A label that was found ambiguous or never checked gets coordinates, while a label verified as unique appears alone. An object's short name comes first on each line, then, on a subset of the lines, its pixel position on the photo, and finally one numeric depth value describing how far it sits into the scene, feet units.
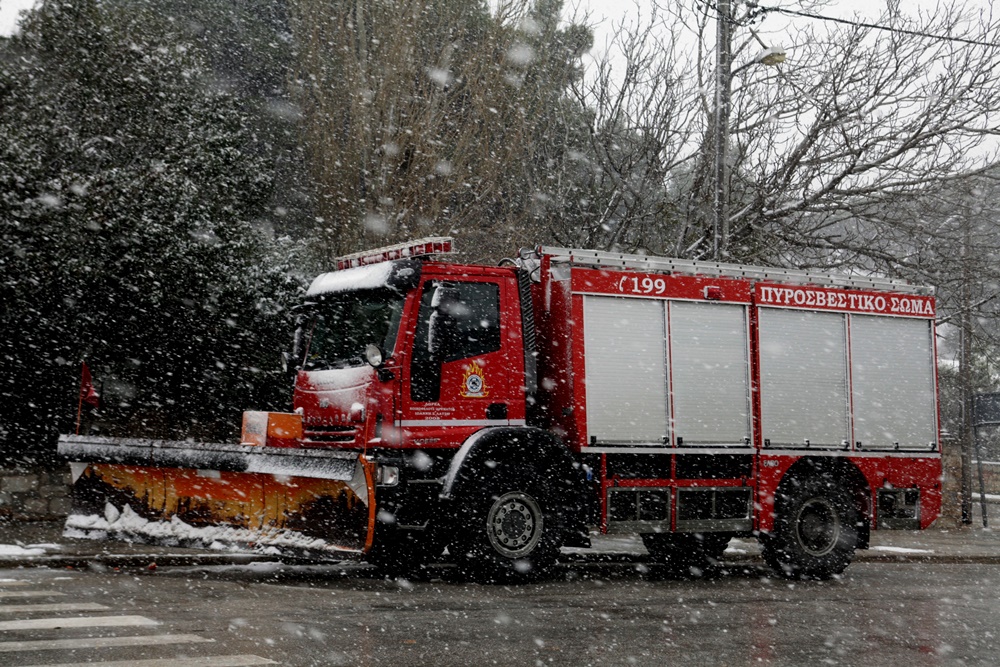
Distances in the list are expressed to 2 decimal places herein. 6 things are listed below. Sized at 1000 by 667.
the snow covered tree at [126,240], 45.62
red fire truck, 33.94
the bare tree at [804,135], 56.34
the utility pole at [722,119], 49.90
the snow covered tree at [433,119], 57.11
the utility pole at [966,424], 68.23
